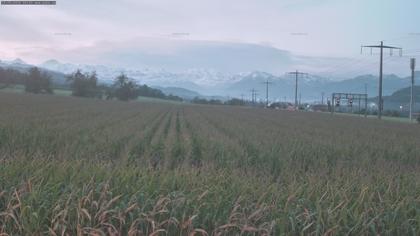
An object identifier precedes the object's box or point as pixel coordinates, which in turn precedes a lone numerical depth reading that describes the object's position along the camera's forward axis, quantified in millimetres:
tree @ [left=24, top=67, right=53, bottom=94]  145500
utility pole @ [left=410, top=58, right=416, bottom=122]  68850
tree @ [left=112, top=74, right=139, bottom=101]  168425
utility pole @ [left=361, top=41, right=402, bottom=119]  63275
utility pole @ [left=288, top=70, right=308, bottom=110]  126475
